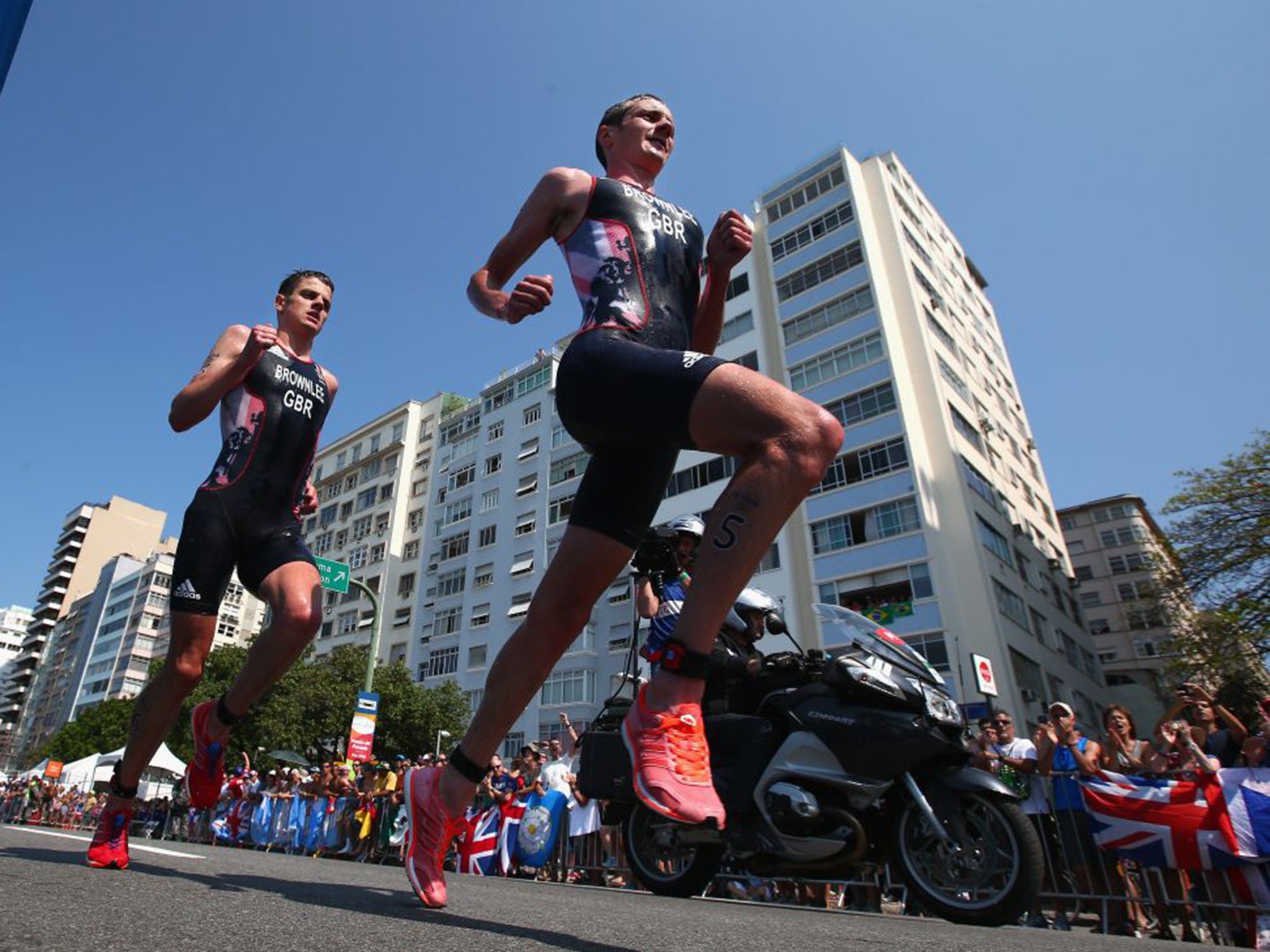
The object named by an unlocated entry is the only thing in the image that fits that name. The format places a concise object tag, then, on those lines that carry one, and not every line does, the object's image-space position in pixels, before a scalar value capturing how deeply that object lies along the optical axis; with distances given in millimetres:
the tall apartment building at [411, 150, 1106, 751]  32750
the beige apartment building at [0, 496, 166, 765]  109000
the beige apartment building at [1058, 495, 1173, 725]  64062
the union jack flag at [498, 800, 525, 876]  8891
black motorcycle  3320
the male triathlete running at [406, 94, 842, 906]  1932
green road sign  15117
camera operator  5086
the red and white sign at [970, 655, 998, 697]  16266
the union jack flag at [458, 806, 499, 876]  9062
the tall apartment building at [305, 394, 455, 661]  57375
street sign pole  15164
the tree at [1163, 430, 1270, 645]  21797
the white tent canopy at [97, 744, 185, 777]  24156
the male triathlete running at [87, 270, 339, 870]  3328
